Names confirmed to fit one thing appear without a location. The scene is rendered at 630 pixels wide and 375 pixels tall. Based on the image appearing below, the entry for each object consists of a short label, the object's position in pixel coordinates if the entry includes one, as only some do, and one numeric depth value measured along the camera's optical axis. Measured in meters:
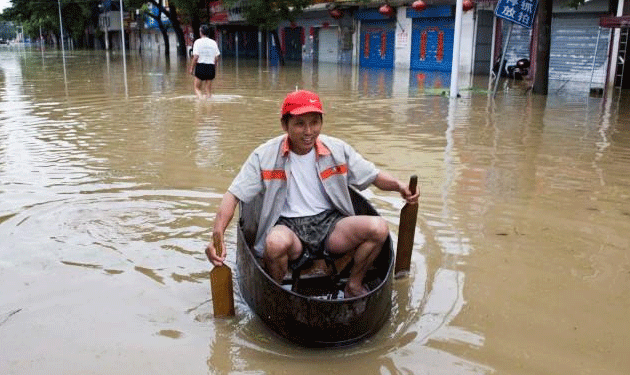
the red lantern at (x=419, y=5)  25.72
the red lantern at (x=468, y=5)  23.28
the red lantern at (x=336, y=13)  31.38
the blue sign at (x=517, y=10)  13.65
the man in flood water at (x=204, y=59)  13.18
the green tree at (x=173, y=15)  38.85
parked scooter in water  20.06
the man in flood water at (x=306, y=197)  3.26
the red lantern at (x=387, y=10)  28.06
